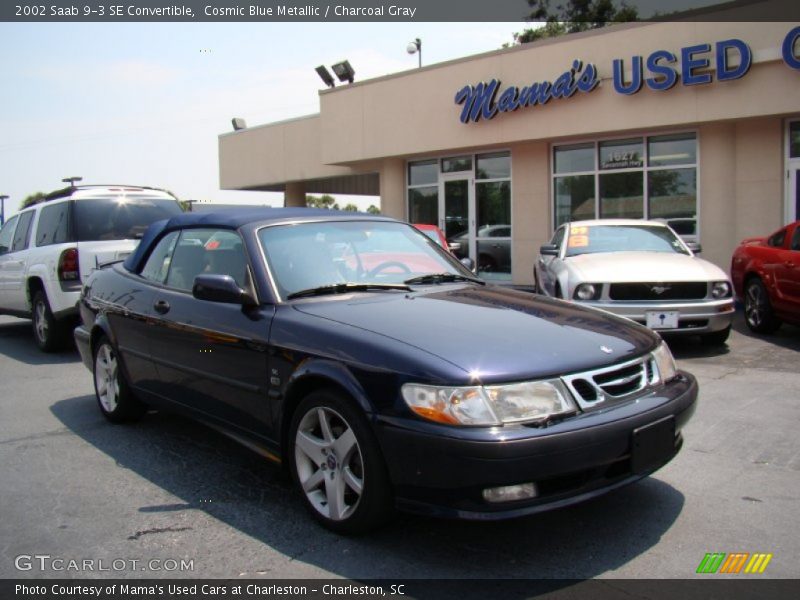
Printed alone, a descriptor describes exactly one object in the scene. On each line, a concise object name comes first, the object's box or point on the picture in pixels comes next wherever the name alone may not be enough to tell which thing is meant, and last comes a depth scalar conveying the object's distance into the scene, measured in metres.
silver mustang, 7.48
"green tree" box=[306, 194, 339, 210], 51.71
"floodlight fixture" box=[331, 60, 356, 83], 18.31
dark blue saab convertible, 2.95
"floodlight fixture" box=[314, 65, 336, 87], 18.92
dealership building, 11.70
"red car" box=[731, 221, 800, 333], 8.14
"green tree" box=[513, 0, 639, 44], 31.45
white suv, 8.33
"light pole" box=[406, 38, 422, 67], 21.42
